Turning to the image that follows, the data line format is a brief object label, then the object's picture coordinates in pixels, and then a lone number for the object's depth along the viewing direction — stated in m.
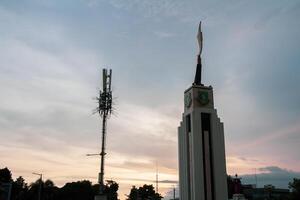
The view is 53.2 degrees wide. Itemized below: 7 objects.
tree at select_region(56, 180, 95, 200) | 87.32
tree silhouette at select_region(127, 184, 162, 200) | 100.54
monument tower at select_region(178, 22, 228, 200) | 41.31
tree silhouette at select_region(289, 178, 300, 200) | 58.41
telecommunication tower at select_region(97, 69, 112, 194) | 35.65
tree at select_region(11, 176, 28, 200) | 81.48
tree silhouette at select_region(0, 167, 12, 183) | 74.68
